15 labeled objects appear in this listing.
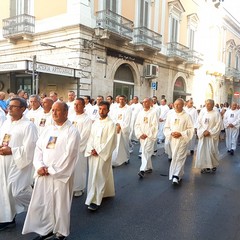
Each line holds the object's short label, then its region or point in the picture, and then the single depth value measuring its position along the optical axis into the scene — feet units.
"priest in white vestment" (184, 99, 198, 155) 37.19
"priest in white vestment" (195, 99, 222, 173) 24.90
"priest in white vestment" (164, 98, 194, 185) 20.98
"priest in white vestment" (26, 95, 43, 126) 21.50
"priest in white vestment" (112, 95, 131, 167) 26.61
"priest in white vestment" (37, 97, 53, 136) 19.32
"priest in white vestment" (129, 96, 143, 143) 37.58
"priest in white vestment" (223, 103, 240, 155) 35.50
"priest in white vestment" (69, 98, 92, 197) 18.02
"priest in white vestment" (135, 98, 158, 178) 23.22
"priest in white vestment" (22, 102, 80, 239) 11.45
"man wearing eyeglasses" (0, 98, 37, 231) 12.73
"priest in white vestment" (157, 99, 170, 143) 41.49
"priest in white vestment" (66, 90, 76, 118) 29.30
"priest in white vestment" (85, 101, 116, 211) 15.71
